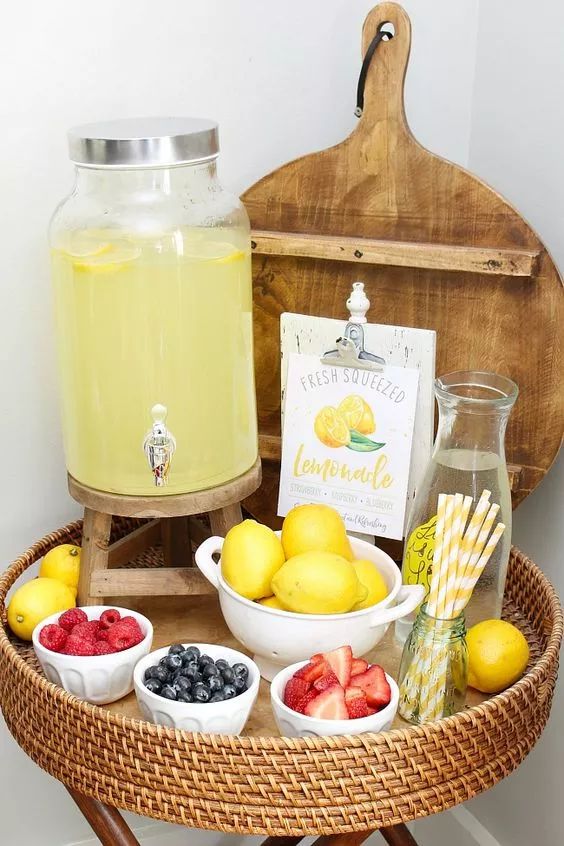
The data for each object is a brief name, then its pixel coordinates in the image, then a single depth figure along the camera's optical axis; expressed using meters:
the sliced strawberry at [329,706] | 1.42
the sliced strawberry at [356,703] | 1.43
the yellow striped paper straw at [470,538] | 1.48
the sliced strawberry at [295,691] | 1.44
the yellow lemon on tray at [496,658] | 1.53
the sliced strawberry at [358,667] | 1.46
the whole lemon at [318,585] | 1.49
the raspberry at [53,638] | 1.53
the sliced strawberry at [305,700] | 1.43
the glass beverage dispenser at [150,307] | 1.53
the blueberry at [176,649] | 1.50
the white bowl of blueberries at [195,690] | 1.44
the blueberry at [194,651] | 1.49
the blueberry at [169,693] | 1.45
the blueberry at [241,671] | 1.48
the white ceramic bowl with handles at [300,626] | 1.49
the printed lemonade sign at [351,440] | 1.70
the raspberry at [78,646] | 1.51
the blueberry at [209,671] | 1.47
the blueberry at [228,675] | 1.47
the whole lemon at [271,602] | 1.54
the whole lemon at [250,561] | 1.53
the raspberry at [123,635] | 1.52
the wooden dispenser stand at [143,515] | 1.58
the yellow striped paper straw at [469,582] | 1.48
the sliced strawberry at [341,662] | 1.45
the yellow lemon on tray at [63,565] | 1.67
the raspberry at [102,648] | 1.52
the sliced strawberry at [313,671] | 1.44
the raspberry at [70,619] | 1.56
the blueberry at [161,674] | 1.47
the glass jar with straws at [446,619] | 1.47
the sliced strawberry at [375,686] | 1.44
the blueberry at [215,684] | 1.46
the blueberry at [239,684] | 1.47
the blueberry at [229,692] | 1.46
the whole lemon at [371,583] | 1.54
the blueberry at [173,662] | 1.48
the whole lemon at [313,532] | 1.56
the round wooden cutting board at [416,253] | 1.70
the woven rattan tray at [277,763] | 1.40
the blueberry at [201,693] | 1.45
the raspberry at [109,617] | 1.56
